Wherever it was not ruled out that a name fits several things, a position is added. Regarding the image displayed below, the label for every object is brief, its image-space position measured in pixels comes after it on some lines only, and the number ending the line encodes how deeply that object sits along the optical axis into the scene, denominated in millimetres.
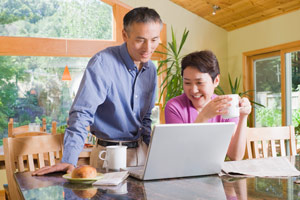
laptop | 1253
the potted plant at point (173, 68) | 5605
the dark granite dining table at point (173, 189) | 1101
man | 1689
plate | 1266
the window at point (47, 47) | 5570
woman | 1856
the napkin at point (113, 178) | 1245
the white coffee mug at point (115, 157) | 1483
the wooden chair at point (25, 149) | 1634
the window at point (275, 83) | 5281
